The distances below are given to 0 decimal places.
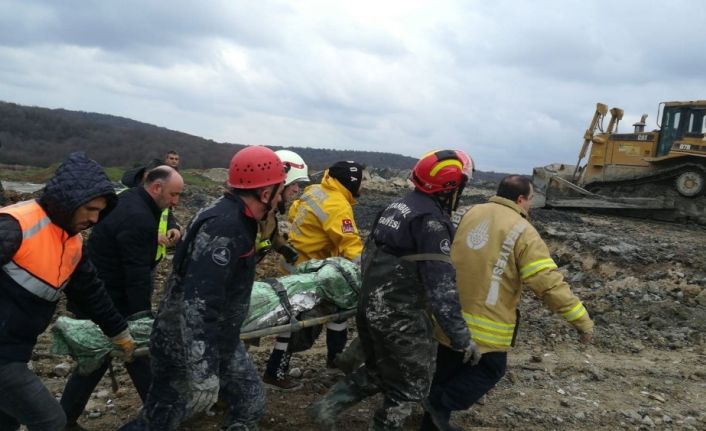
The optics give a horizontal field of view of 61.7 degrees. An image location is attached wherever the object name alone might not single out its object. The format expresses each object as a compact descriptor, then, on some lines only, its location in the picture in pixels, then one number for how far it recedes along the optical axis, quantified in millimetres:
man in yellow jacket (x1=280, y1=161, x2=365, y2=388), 4703
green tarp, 3422
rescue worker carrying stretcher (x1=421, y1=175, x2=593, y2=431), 3611
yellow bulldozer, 17125
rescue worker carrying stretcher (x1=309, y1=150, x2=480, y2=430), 3359
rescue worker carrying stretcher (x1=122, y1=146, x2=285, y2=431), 2781
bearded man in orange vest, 2555
